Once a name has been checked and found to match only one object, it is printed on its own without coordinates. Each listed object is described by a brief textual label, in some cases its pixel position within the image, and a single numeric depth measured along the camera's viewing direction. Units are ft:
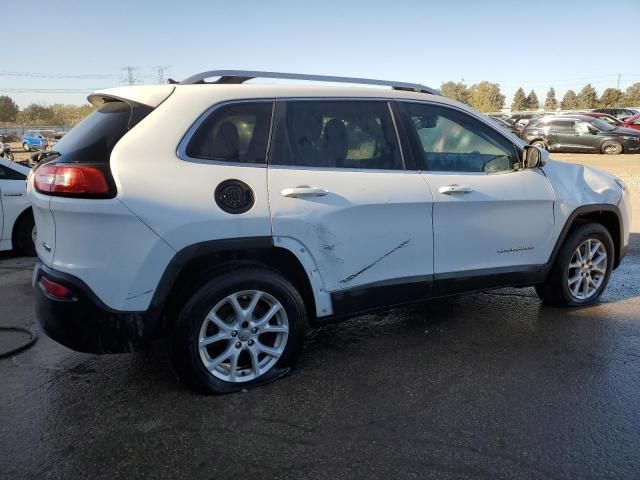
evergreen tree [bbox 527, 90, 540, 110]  316.31
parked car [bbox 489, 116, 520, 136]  76.80
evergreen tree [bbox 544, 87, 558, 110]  321.28
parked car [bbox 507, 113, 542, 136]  89.12
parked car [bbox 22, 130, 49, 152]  121.19
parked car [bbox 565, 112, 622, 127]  75.21
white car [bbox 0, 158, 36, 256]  21.13
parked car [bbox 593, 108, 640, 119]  102.94
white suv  9.07
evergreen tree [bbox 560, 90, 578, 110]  290.76
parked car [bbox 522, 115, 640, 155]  66.74
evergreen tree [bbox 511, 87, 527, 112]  316.36
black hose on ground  12.12
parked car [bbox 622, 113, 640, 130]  71.84
